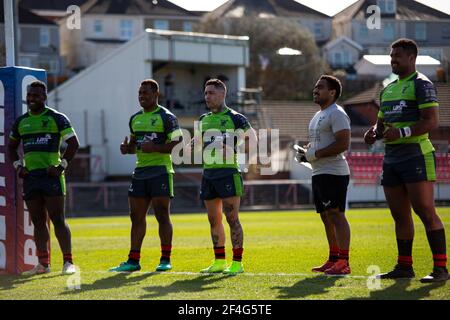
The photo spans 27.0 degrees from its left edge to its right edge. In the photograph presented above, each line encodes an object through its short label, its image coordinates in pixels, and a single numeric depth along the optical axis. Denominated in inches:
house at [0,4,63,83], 2746.1
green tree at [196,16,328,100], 1850.4
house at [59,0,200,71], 2758.9
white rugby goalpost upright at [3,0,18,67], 456.8
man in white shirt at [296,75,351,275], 396.8
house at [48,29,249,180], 1836.9
